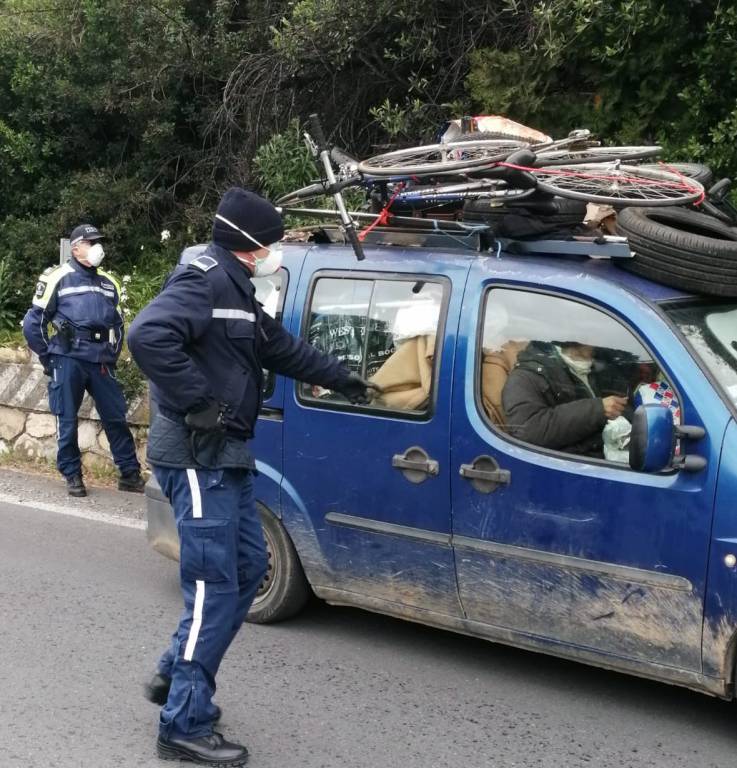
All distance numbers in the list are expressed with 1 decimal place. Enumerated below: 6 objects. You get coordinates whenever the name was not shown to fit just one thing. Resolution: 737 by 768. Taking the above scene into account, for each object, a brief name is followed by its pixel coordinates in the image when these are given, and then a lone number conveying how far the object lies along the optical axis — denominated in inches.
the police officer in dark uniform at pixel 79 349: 315.0
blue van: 151.9
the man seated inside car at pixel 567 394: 163.2
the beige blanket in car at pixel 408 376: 178.1
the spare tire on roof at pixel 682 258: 161.5
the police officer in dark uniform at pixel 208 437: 149.0
